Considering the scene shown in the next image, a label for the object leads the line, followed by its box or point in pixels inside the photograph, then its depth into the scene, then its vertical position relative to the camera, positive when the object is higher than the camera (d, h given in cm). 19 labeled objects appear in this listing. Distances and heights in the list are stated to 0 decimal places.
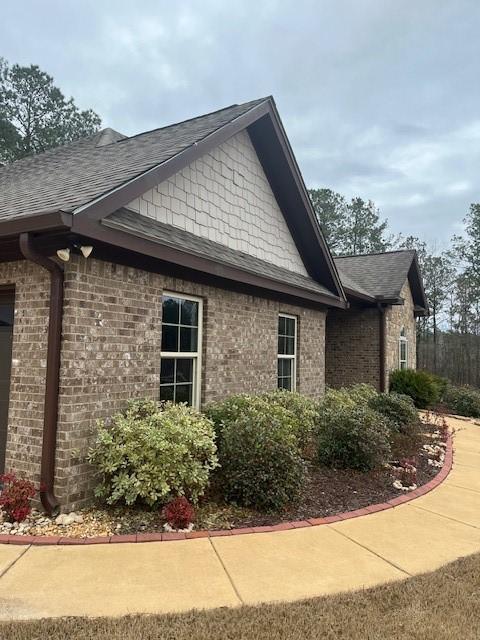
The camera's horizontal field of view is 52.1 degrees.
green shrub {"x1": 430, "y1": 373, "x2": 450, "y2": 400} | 1701 -111
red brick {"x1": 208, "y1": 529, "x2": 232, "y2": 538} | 462 -174
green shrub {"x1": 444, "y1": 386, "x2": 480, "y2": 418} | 1562 -155
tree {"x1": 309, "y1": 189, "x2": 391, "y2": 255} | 3912 +1041
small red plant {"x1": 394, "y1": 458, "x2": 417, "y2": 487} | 671 -169
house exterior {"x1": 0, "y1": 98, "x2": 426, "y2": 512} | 502 +93
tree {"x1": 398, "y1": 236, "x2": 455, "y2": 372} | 3300 +470
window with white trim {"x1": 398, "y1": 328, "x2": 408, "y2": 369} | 1778 +11
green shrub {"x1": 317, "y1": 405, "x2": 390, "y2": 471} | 691 -127
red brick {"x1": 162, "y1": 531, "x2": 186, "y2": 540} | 449 -172
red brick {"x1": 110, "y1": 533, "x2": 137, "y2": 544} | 441 -172
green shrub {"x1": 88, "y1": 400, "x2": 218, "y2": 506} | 494 -115
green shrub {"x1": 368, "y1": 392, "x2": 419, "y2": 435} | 951 -116
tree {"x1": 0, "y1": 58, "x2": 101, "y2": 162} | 2723 +1345
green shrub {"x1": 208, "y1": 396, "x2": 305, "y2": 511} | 530 -128
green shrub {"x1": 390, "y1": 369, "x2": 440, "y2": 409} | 1555 -104
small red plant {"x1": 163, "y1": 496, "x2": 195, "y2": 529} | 473 -159
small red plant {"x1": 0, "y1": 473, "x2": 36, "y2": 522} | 475 -148
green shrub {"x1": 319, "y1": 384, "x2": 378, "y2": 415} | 1005 -101
